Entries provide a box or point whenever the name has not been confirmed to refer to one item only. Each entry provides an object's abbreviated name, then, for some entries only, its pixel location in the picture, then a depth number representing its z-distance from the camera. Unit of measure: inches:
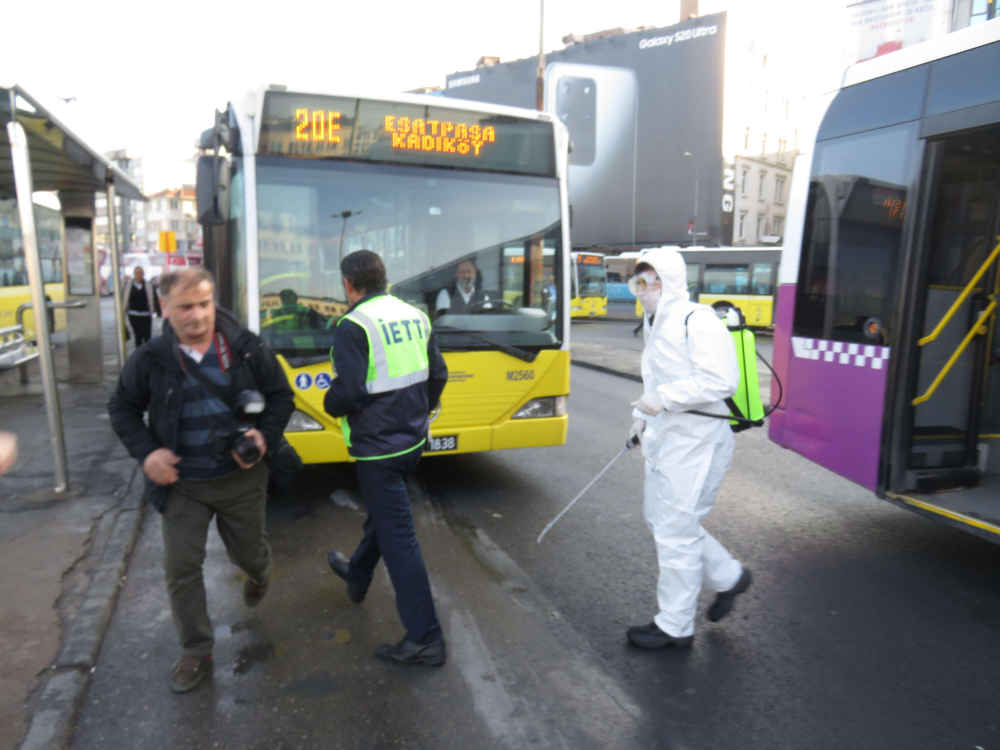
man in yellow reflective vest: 122.4
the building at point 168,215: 3841.0
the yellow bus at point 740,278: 953.5
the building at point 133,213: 2074.3
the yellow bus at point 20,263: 433.7
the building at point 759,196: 1978.3
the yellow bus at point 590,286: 1277.1
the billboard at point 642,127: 1766.7
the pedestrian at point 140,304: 539.8
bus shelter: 204.1
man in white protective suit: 126.3
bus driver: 217.2
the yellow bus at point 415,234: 200.4
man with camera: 116.9
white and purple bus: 167.6
